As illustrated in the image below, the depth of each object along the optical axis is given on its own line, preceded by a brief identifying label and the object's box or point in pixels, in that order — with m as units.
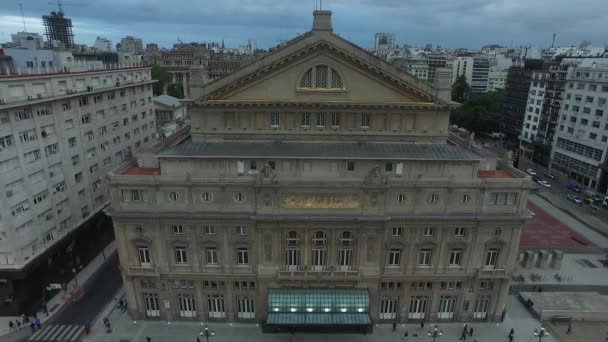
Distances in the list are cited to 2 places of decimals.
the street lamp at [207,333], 48.59
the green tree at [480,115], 146.00
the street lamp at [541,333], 48.36
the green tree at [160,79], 150.75
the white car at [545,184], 99.19
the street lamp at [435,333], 48.74
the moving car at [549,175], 106.56
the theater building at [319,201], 46.81
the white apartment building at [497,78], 194.50
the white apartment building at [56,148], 50.38
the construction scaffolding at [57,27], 181.62
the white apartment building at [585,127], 92.69
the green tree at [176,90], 156.88
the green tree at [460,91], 179.12
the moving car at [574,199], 90.69
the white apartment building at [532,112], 115.12
